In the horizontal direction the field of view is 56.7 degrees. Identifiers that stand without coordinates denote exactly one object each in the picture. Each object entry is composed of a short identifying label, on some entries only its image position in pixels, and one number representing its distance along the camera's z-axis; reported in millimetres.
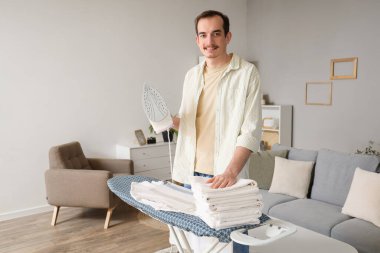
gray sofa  2518
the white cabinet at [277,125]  5043
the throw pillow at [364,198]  2611
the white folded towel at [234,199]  1212
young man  1446
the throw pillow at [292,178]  3262
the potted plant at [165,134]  4624
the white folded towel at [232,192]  1215
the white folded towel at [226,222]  1186
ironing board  1186
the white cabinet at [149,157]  4441
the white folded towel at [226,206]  1198
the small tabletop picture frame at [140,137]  4611
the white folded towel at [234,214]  1194
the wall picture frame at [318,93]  4680
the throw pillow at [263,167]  3523
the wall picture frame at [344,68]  4363
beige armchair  3445
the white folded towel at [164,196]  1354
